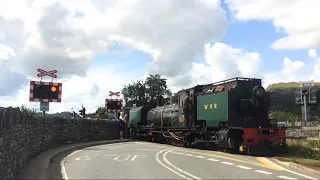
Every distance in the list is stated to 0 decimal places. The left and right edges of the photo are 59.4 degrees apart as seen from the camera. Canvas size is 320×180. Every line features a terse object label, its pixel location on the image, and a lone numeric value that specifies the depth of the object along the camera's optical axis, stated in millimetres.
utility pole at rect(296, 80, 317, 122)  47058
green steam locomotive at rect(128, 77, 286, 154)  13597
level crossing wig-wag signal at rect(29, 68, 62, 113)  15943
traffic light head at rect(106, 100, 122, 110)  29259
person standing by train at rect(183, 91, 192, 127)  17140
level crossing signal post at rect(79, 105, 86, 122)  23575
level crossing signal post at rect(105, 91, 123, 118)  29259
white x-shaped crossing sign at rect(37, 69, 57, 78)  16131
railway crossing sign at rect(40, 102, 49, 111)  15791
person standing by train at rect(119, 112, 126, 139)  25153
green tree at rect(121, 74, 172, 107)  49507
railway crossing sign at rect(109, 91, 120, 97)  31065
